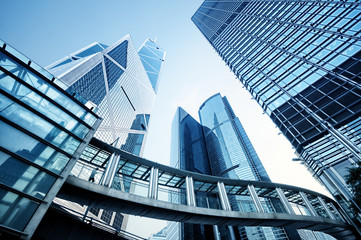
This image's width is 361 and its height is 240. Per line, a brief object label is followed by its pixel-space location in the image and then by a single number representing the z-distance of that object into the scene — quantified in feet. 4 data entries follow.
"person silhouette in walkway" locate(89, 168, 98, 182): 40.98
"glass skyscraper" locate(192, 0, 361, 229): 67.21
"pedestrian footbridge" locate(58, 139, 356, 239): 39.96
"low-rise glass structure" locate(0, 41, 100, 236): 26.03
